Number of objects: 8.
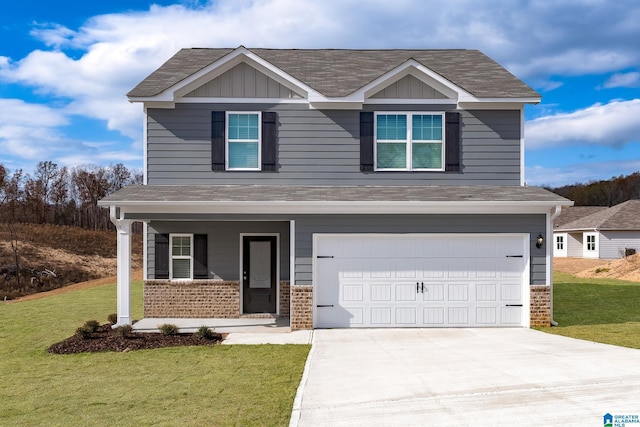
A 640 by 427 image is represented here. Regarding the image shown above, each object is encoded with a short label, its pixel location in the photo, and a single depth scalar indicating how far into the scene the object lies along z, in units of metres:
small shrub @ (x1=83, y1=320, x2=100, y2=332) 11.18
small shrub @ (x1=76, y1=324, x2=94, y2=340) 11.00
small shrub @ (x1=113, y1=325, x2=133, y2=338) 10.85
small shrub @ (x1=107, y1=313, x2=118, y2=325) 12.71
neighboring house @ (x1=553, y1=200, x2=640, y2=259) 37.50
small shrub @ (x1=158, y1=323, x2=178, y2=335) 11.31
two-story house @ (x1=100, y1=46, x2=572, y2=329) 12.36
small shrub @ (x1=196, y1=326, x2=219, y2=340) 10.98
